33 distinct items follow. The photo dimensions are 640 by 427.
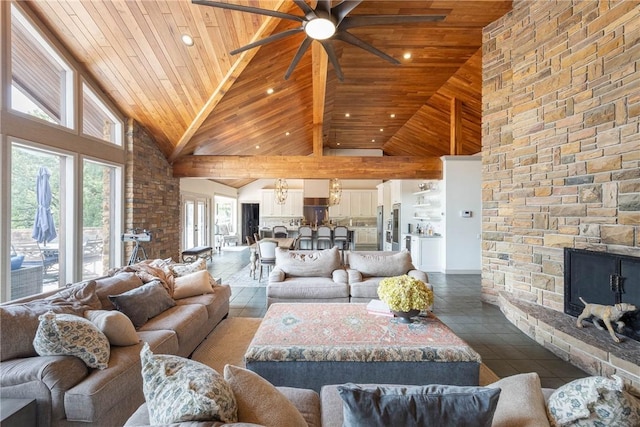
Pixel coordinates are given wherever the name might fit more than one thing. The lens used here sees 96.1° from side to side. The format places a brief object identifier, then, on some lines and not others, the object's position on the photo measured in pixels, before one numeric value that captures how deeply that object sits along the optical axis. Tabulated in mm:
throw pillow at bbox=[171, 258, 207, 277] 3537
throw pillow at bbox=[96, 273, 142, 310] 2430
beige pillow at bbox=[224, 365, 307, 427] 1067
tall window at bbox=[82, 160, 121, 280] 4156
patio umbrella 3408
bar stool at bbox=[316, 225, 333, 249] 8656
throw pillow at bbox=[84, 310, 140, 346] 1975
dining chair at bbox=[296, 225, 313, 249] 8453
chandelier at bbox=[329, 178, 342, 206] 8854
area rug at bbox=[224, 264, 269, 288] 5512
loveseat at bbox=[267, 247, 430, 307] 3721
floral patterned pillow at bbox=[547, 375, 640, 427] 1002
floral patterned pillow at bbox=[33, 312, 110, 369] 1669
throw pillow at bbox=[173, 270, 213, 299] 3246
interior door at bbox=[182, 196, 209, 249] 8438
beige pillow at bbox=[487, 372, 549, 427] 1062
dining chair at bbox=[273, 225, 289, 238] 8422
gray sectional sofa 1564
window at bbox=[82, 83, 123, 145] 4066
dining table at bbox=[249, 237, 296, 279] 6036
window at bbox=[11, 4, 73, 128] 3053
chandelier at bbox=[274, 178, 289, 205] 8724
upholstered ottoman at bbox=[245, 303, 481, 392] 1932
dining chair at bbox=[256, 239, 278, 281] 5484
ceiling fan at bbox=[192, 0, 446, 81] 2496
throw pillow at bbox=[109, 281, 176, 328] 2453
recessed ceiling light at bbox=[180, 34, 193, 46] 3562
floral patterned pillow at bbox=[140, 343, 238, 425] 920
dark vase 2410
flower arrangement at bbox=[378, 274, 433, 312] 2369
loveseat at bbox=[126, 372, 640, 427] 910
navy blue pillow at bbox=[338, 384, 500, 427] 898
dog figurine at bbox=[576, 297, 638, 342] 2400
